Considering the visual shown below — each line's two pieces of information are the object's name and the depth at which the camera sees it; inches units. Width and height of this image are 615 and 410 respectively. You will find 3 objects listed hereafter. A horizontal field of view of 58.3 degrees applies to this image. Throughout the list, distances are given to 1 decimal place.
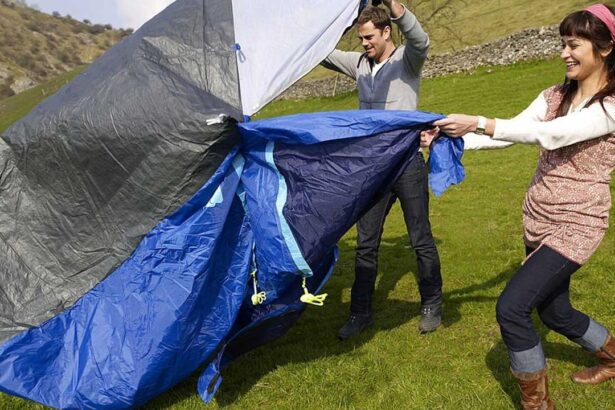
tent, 134.0
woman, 111.7
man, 168.2
